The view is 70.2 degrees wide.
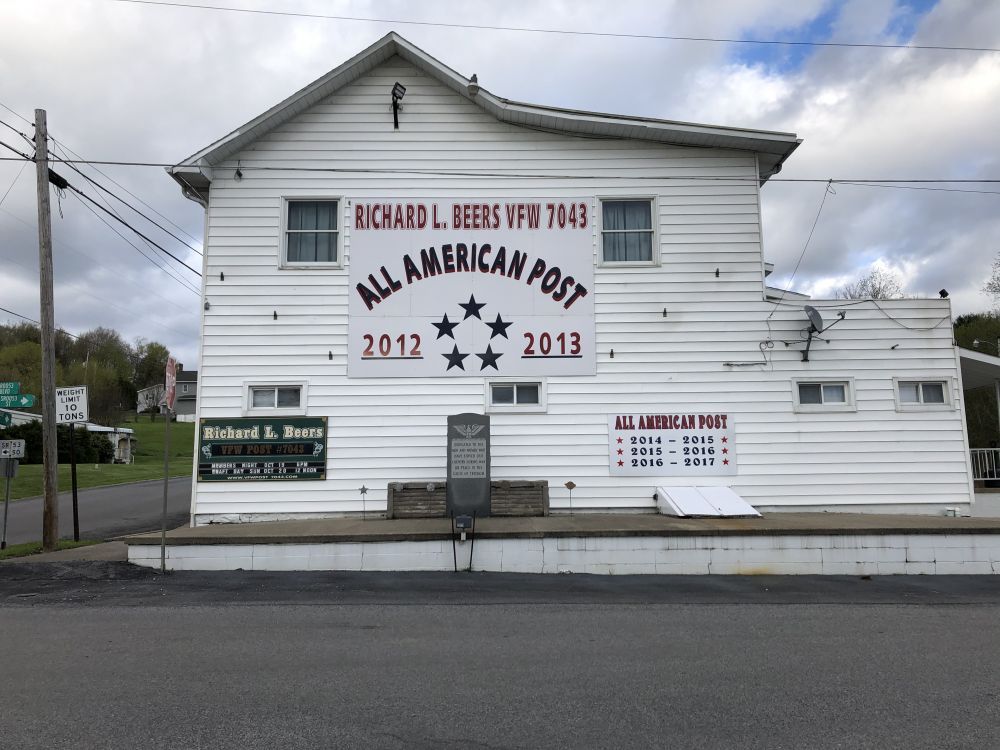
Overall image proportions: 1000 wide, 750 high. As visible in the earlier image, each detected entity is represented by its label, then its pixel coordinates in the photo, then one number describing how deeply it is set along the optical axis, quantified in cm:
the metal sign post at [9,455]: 1276
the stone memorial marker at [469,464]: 1093
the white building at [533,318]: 1239
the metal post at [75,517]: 1341
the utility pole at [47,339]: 1226
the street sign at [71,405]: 1343
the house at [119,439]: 4865
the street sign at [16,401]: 1357
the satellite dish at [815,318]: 1221
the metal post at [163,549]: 997
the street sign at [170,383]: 963
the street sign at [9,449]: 1292
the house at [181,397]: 7542
